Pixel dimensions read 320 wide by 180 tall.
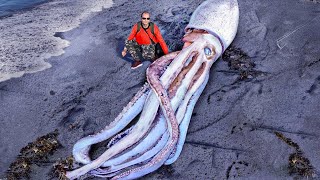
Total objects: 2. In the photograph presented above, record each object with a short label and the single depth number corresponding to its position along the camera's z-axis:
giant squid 5.30
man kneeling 7.55
